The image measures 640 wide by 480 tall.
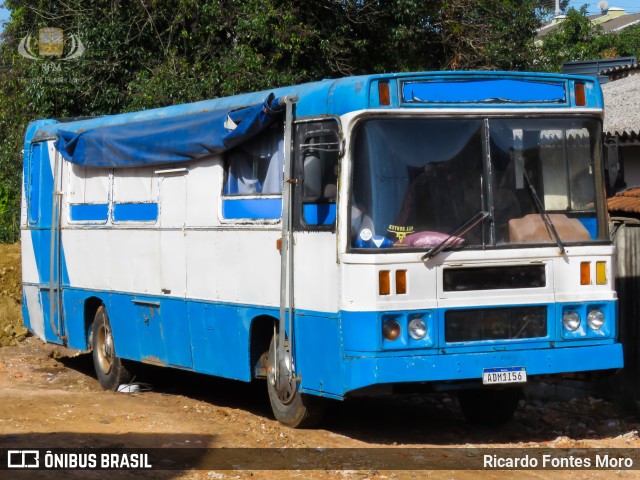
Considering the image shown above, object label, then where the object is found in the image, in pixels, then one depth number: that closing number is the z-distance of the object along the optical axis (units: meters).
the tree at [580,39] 35.57
